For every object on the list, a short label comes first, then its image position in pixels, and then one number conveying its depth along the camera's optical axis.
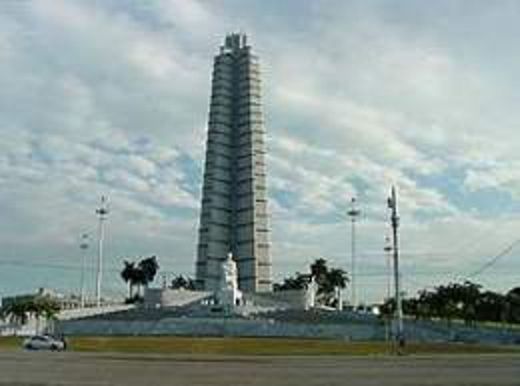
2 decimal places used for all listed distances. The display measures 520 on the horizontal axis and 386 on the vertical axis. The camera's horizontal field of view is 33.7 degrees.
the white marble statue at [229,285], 125.25
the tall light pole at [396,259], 59.00
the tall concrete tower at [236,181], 138.12
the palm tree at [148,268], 160.62
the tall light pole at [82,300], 138.50
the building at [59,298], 117.91
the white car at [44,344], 63.86
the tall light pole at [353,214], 118.56
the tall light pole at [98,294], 119.99
